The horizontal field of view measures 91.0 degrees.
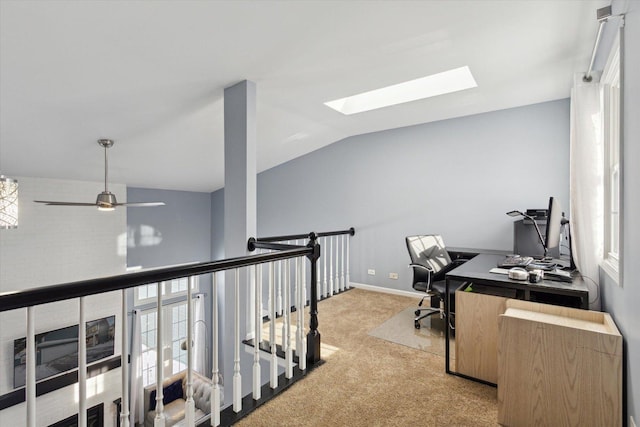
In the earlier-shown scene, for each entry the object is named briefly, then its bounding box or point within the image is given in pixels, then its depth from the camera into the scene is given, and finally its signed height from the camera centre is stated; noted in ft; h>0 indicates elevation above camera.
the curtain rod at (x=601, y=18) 5.70 +3.59
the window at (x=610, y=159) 6.86 +1.20
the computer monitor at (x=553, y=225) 7.77 -0.31
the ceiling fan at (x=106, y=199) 12.01 +0.57
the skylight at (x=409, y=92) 11.23 +4.76
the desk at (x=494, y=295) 6.72 -1.94
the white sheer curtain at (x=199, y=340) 21.59 -8.83
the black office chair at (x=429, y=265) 11.19 -1.95
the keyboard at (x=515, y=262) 8.45 -1.36
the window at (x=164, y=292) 20.76 -5.48
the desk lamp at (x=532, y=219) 8.92 -0.20
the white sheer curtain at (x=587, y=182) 7.14 +0.72
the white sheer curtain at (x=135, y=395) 14.38 -9.16
